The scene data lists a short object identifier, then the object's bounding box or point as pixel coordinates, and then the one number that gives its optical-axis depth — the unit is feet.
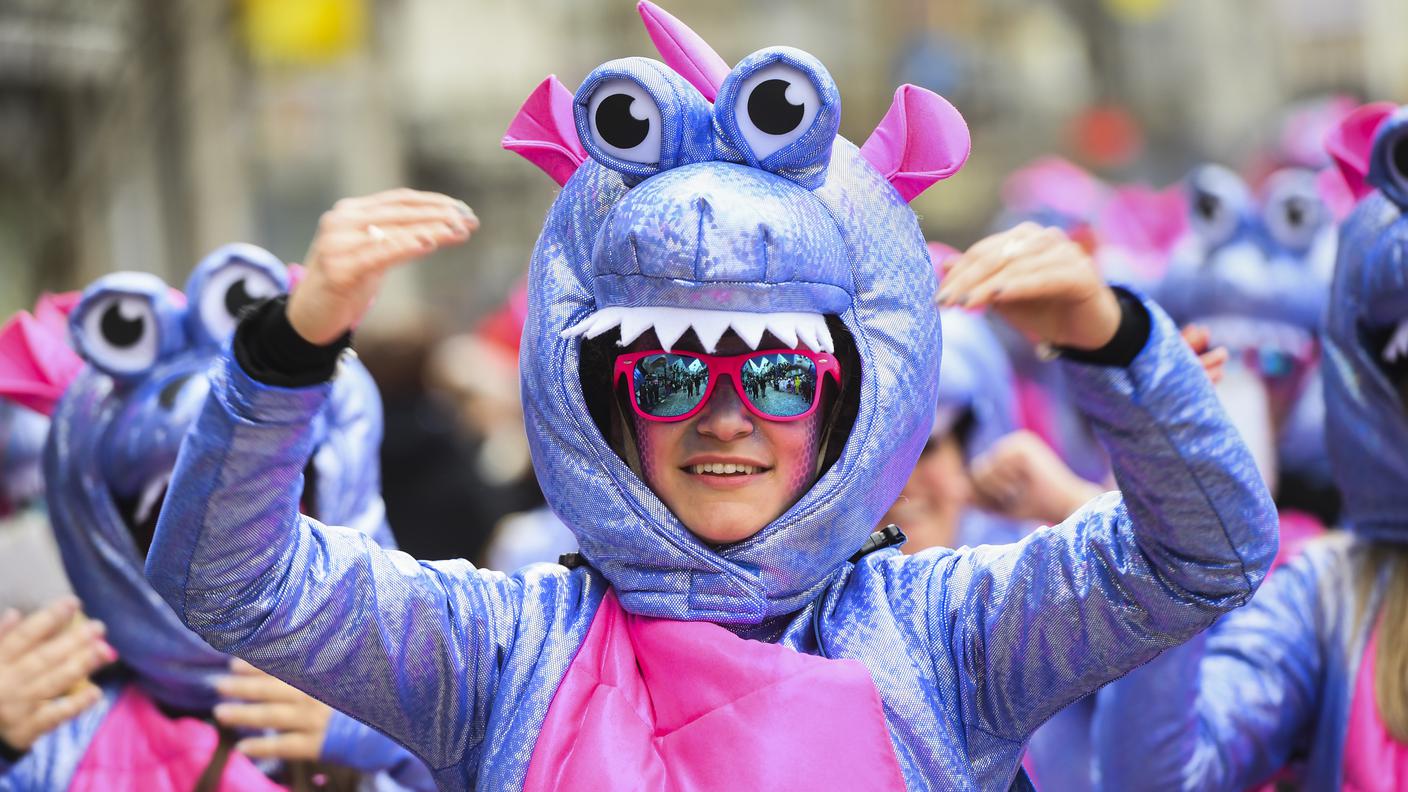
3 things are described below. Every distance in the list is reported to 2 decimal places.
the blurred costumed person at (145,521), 19.69
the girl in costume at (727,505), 13.48
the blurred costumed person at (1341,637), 18.19
